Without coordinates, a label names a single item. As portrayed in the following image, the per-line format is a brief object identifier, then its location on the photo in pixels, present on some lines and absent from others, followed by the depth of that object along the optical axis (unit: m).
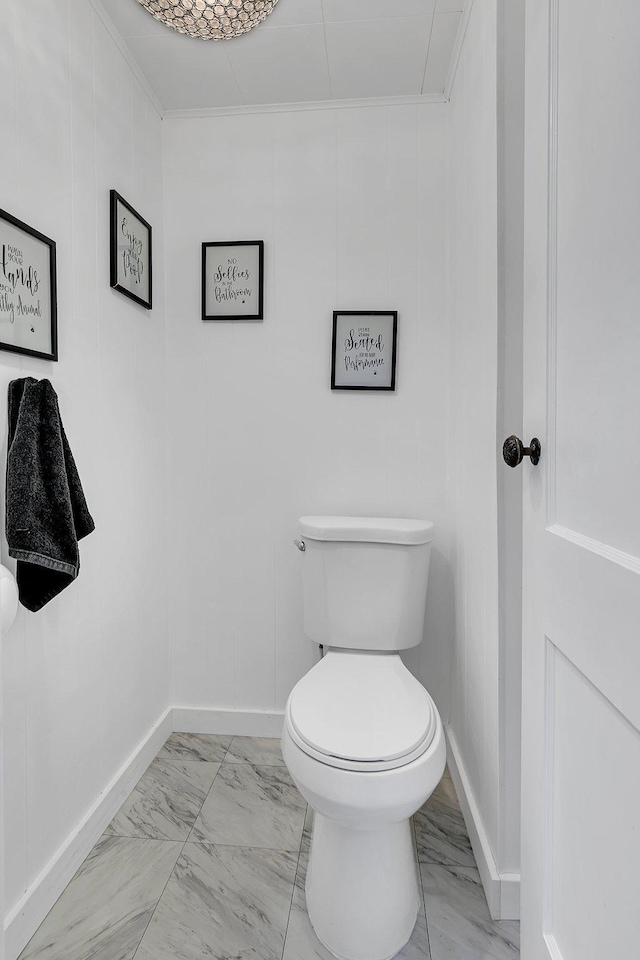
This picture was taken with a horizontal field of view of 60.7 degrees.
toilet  1.08
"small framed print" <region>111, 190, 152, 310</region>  1.55
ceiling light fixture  1.27
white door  0.56
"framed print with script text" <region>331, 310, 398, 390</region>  1.88
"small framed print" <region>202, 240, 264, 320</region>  1.92
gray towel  1.10
